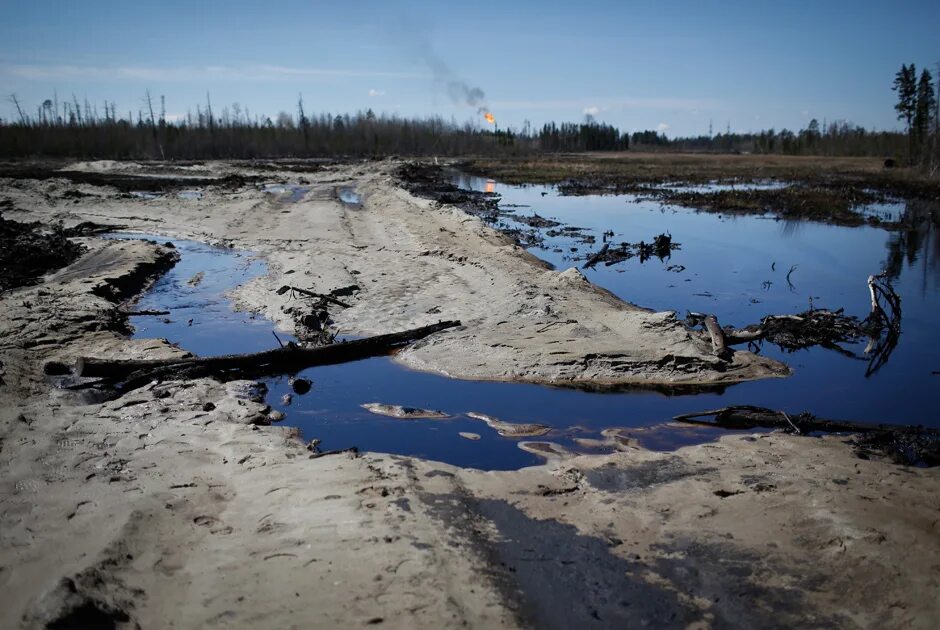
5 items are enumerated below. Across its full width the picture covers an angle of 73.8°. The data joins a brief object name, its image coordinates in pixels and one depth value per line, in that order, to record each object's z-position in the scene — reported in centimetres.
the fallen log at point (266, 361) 820
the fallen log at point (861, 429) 651
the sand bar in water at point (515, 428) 742
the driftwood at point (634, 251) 1800
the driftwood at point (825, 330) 1055
